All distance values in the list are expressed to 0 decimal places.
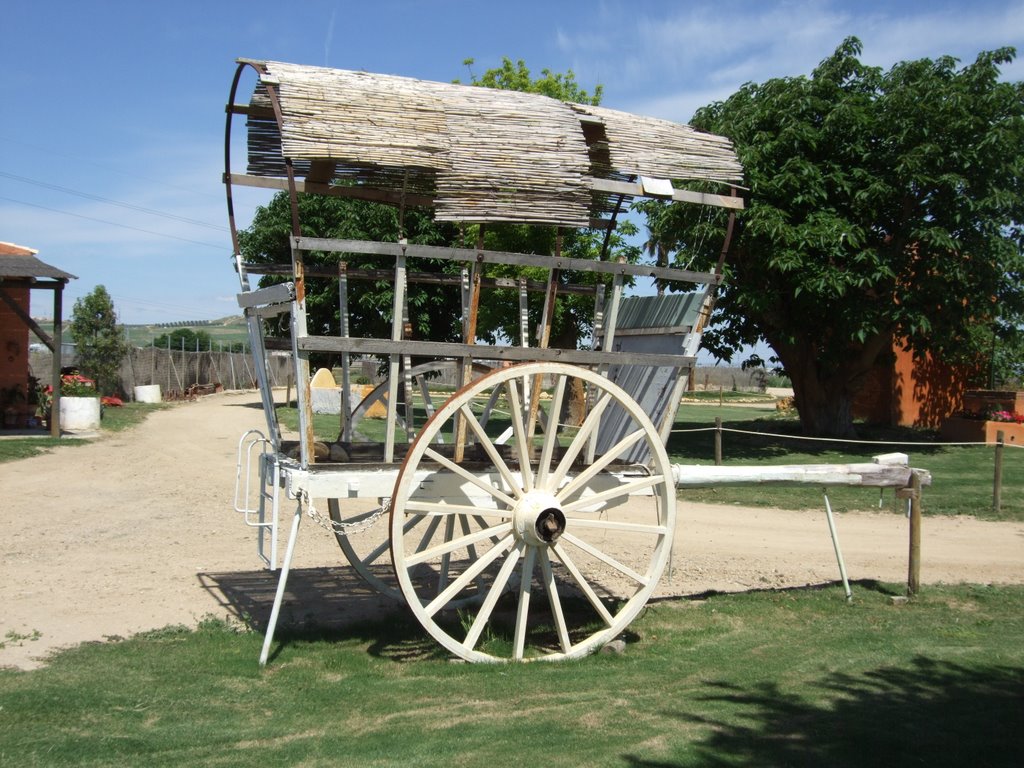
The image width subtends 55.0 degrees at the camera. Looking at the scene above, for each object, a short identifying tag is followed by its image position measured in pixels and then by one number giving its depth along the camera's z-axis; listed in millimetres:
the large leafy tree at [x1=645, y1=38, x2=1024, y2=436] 17469
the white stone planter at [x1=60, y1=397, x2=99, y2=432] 20406
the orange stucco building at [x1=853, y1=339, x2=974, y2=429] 26656
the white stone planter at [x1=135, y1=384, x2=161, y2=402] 32125
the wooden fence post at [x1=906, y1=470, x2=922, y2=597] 7836
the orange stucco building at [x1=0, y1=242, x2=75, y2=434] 18891
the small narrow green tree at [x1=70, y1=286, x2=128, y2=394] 29328
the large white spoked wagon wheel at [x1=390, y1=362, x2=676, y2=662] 5676
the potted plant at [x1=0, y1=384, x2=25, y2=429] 20094
